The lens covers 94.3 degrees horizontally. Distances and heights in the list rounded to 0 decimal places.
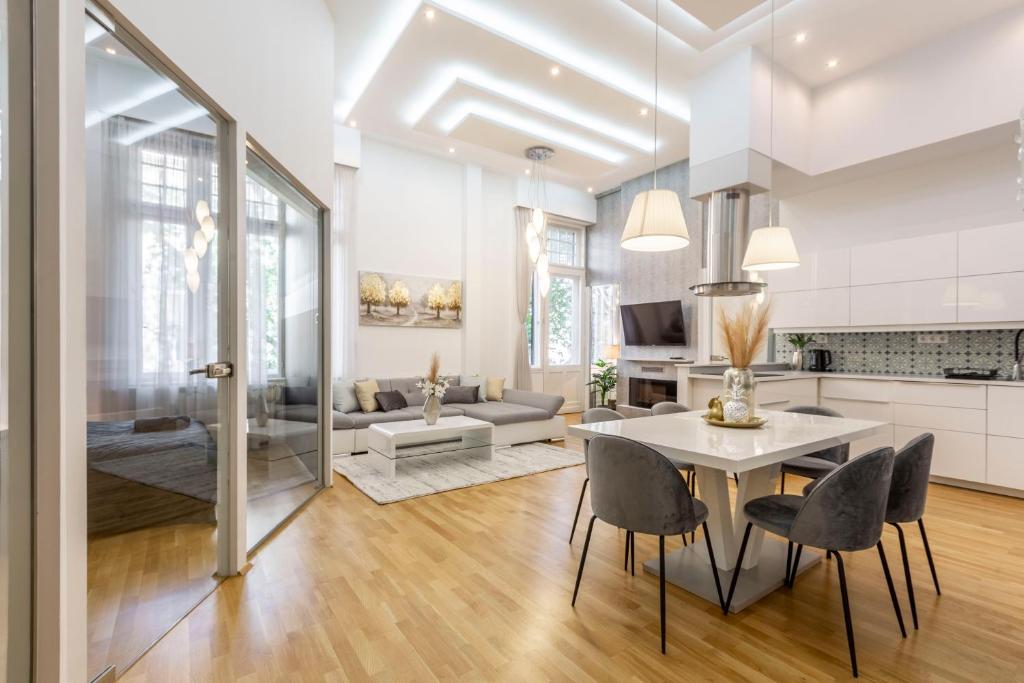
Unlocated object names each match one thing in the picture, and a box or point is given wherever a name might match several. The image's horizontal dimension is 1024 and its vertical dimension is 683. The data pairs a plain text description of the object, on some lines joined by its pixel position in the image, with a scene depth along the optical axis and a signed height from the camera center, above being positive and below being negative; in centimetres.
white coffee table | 412 -99
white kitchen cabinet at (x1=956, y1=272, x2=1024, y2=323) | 372 +31
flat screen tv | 675 +16
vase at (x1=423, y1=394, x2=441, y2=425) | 450 -71
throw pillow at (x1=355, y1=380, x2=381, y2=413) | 530 -68
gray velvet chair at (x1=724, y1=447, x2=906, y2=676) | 174 -64
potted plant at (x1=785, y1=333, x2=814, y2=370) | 517 -9
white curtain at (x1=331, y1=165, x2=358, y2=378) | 579 +70
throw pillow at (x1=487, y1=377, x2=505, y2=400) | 621 -69
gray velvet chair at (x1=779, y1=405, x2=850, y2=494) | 273 -75
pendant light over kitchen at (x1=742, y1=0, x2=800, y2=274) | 275 +50
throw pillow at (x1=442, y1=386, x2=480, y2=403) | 601 -77
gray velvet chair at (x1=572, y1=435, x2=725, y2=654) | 186 -62
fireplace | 682 -83
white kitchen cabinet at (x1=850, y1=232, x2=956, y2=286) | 407 +69
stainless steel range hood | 385 +85
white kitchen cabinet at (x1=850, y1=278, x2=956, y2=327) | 407 +30
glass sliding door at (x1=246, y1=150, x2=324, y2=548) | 265 -7
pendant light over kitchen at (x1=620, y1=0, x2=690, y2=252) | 229 +57
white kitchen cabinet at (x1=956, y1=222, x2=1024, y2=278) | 373 +70
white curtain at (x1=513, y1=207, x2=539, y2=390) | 729 +67
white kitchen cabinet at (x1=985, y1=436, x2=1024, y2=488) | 358 -96
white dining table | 203 -70
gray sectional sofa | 482 -87
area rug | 372 -122
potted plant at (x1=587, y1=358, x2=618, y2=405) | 768 -70
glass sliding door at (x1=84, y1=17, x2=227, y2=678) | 153 -5
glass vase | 254 -32
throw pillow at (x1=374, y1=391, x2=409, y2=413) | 537 -75
